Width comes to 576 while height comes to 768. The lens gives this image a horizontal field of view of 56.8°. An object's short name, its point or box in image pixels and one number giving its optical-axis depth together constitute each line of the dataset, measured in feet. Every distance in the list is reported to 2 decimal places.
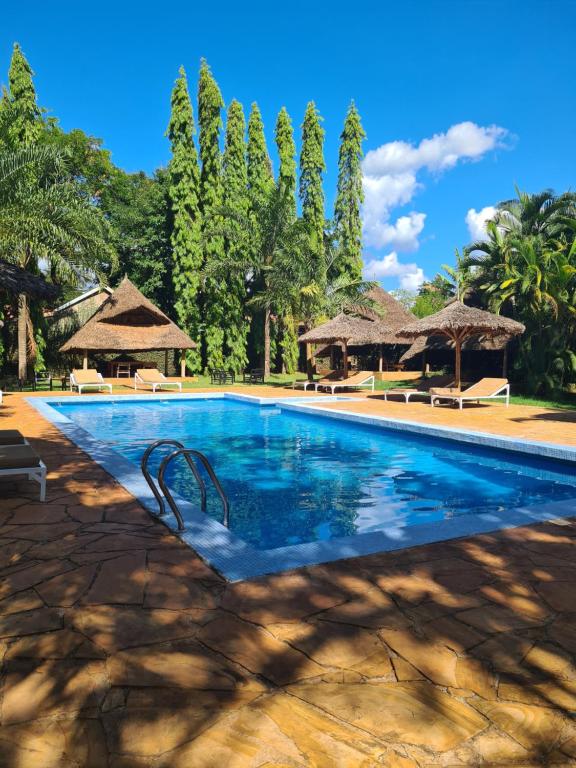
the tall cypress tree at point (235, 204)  93.04
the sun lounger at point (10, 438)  19.21
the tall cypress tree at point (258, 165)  103.19
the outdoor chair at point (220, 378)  78.54
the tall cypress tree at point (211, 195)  93.04
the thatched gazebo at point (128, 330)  78.69
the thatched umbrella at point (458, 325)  49.90
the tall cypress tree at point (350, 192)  114.27
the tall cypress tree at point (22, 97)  71.31
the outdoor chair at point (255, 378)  80.75
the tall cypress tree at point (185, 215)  91.09
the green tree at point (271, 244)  80.43
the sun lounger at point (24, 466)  15.58
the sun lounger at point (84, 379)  59.41
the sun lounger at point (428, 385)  53.16
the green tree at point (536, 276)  54.34
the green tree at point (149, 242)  103.09
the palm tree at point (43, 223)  46.73
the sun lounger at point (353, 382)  60.23
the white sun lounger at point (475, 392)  46.18
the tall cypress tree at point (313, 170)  110.11
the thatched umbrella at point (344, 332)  62.13
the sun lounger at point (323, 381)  62.85
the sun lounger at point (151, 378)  64.23
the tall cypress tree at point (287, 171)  102.89
